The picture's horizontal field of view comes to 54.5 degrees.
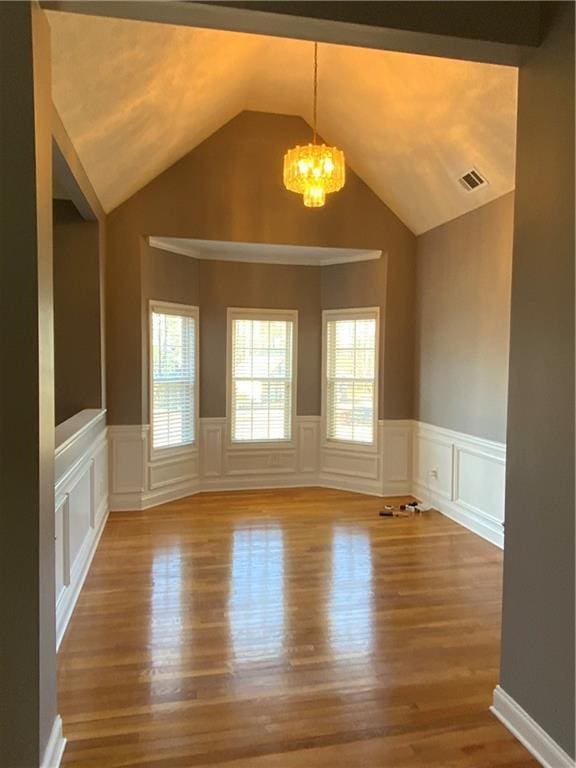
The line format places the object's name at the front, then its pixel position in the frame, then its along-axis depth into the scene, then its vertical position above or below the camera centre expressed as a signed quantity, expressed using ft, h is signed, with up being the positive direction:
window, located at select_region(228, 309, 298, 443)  21.81 -0.41
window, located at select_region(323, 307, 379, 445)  21.26 -0.38
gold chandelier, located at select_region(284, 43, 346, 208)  14.62 +5.09
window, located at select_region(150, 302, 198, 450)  19.39 -0.41
